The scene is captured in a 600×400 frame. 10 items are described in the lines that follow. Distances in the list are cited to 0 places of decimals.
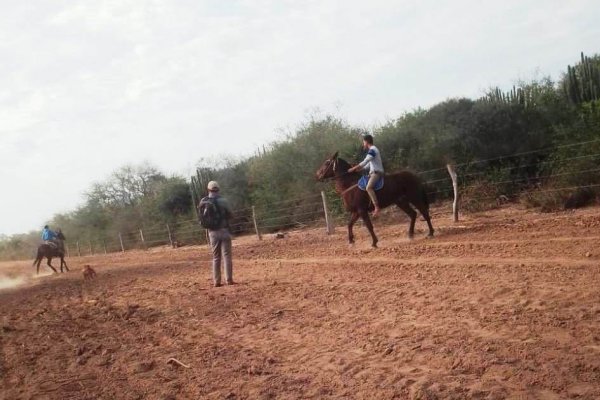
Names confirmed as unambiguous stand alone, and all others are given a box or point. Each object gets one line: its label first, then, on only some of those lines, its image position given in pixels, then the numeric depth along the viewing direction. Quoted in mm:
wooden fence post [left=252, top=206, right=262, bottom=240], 19639
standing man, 9461
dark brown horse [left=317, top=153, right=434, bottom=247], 11992
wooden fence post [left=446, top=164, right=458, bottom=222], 13537
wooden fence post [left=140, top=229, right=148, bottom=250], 31069
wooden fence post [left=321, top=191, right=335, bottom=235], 16219
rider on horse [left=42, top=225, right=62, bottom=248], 20438
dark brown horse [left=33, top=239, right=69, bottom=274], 20047
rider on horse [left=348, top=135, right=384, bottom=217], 11352
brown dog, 15004
